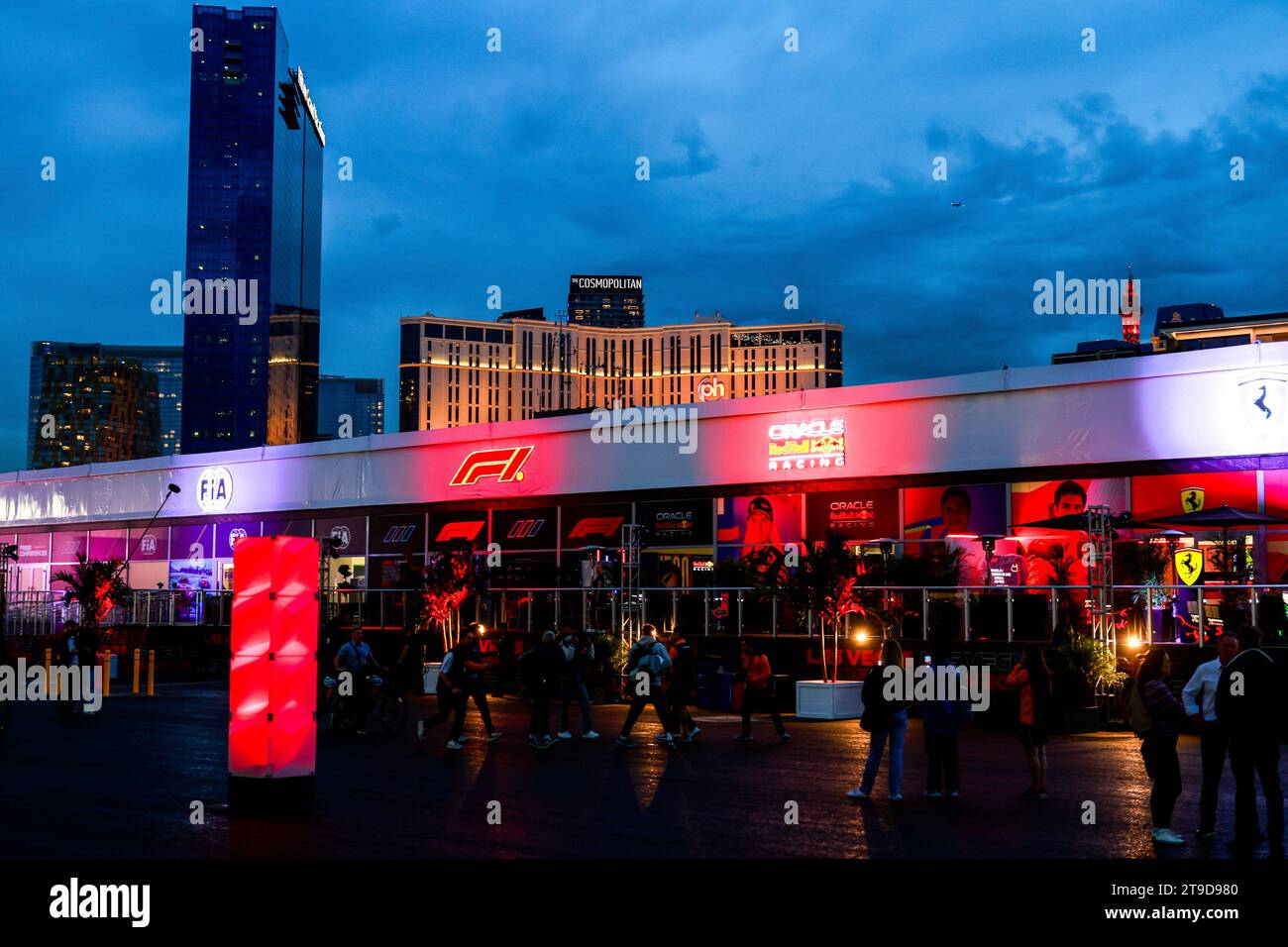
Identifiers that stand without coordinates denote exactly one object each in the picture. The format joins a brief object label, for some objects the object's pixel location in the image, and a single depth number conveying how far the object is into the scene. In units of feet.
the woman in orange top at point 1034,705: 44.21
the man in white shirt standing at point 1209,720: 35.68
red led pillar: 40.47
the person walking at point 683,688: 64.08
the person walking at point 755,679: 66.08
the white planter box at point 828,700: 79.00
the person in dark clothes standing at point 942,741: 44.42
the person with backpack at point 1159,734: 35.94
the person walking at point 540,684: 61.31
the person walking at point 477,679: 63.77
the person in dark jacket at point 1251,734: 33.99
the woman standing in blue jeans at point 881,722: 44.47
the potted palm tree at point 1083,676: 71.00
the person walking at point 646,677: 62.90
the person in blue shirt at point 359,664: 70.95
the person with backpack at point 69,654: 80.02
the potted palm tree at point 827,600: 79.36
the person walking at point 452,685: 62.64
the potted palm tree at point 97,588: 134.10
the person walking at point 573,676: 68.54
